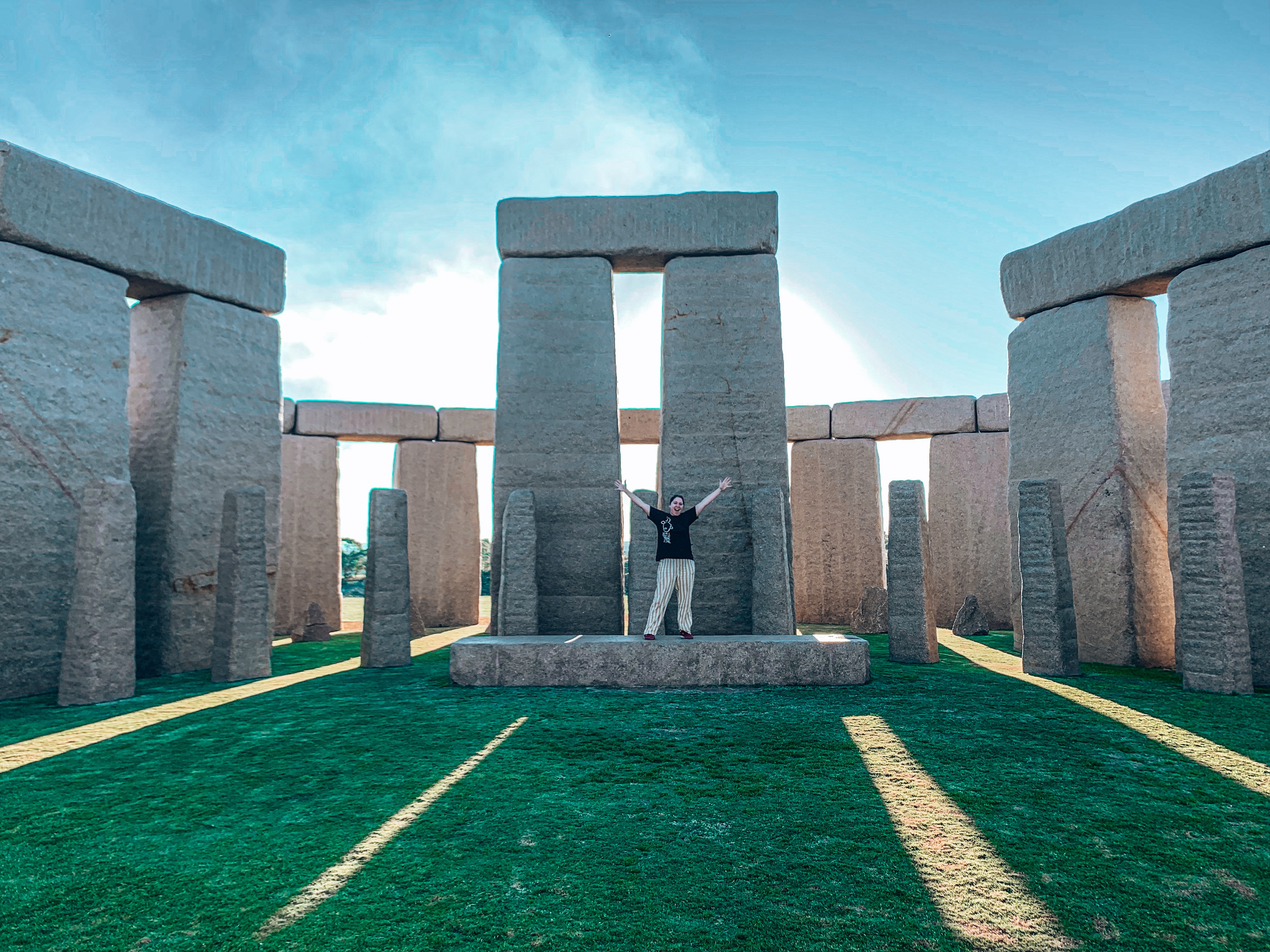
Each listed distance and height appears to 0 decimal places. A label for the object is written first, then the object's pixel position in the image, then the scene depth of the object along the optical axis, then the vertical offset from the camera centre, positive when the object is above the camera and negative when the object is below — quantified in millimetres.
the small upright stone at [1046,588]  5969 -512
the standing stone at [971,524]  10617 +32
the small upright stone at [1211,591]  5223 -495
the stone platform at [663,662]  5602 -1010
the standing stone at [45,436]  5668 +818
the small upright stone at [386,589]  6793 -514
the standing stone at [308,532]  10750 +31
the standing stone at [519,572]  6742 -369
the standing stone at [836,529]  11062 -25
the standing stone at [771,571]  6543 -385
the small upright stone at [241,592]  6184 -474
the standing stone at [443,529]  11500 +62
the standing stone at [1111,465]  6625 +545
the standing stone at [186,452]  6699 +789
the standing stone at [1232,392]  5699 +1056
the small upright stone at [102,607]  5305 -506
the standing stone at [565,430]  7324 +1011
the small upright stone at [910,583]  6805 -528
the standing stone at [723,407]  7164 +1203
